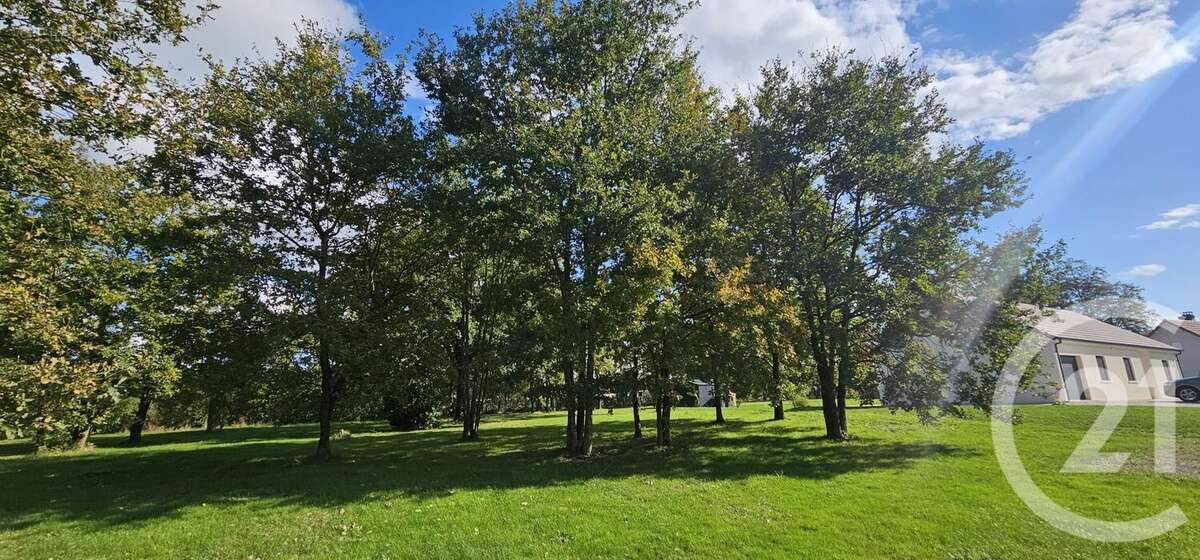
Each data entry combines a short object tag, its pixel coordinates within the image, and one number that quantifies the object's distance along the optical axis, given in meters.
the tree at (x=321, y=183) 14.66
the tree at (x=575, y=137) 13.97
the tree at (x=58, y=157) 7.61
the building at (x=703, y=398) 44.28
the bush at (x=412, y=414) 28.92
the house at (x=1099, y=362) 28.00
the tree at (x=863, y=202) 15.80
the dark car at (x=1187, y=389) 26.69
